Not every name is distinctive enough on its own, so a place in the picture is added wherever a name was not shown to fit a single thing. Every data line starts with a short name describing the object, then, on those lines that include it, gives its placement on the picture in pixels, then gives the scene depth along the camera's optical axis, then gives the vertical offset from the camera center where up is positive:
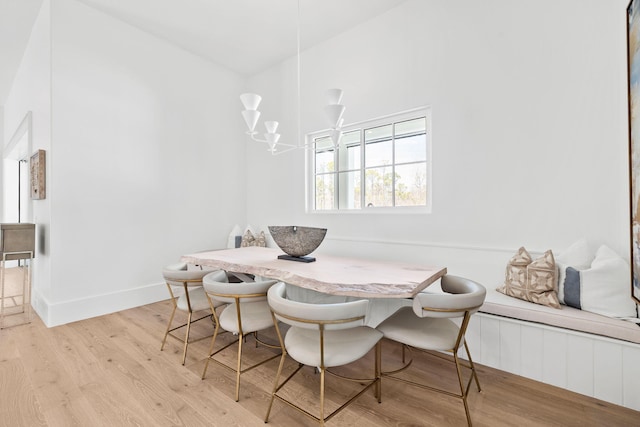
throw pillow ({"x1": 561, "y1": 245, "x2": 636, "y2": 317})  1.75 -0.45
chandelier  2.07 +0.73
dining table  1.55 -0.37
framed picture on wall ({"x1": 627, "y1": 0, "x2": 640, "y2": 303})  1.54 +0.45
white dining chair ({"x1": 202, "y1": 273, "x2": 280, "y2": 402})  1.74 -0.63
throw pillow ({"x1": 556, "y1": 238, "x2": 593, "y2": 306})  1.95 -0.32
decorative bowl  2.29 -0.20
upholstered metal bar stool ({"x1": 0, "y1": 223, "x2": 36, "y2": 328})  2.88 -0.36
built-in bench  1.63 -0.81
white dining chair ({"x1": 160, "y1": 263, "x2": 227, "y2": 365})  2.12 -0.52
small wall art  2.94 +0.38
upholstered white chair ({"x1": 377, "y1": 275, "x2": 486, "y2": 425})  1.45 -0.64
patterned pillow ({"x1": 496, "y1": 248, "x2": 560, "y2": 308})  1.95 -0.45
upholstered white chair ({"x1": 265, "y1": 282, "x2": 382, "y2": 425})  1.36 -0.65
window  2.98 +0.52
